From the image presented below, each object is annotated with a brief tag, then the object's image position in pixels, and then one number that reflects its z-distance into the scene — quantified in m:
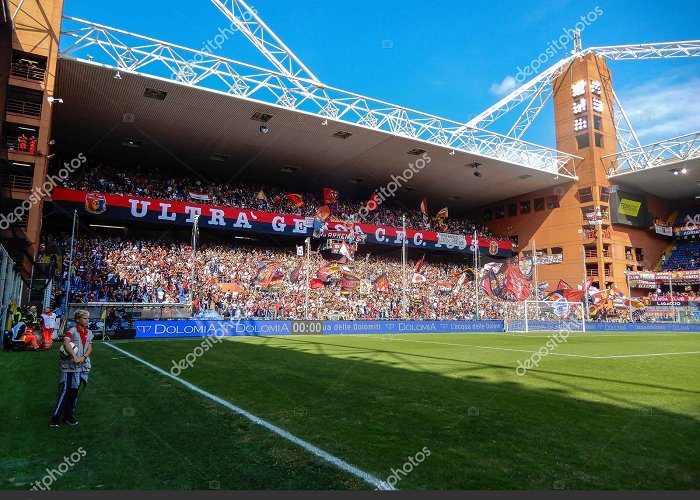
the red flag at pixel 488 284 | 47.76
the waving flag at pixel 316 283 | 39.41
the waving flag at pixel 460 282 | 49.02
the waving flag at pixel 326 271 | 40.50
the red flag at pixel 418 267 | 47.66
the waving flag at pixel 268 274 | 37.53
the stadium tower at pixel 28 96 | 25.44
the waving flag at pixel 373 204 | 48.33
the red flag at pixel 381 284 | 42.53
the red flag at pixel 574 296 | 49.94
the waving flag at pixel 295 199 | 45.78
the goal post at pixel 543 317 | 38.94
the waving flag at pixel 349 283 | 40.72
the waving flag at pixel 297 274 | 38.81
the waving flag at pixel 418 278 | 46.28
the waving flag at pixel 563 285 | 51.97
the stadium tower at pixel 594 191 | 51.28
